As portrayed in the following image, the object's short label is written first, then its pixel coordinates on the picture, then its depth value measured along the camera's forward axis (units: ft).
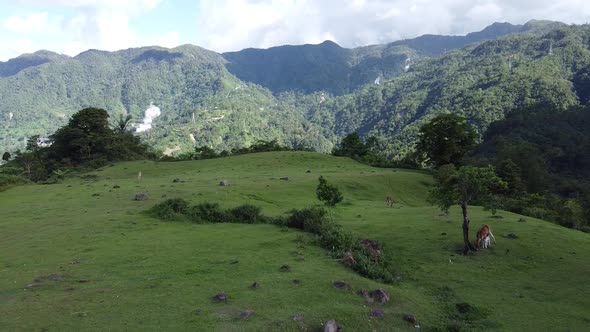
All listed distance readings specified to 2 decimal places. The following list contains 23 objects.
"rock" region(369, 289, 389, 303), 45.71
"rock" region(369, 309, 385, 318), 41.60
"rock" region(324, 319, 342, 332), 37.32
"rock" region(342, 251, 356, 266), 58.29
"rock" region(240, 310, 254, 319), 39.27
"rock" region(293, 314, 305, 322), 39.22
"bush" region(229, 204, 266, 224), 87.56
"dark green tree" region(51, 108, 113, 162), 224.74
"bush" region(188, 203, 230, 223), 88.22
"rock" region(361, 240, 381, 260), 61.82
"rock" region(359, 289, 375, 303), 45.49
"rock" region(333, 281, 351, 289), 47.52
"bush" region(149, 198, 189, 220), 87.30
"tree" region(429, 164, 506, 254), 65.10
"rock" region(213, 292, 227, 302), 43.11
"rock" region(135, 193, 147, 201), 105.76
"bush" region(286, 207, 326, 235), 78.48
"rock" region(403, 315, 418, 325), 42.16
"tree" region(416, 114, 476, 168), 199.93
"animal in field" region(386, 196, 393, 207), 117.50
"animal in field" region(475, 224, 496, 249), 67.56
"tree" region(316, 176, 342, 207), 84.48
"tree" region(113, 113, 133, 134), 282.01
